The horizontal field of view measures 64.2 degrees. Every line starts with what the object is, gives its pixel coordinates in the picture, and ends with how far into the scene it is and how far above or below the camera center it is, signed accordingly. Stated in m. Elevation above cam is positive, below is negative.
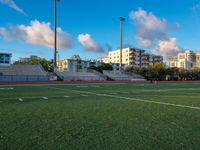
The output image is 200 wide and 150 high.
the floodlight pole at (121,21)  37.32 +12.34
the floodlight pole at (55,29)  30.95 +8.40
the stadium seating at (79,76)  31.86 -0.70
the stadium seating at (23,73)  26.67 -0.14
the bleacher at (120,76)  36.17 -0.69
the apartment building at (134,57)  83.75 +8.94
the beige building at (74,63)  81.20 +5.00
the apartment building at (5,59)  38.60 +3.23
